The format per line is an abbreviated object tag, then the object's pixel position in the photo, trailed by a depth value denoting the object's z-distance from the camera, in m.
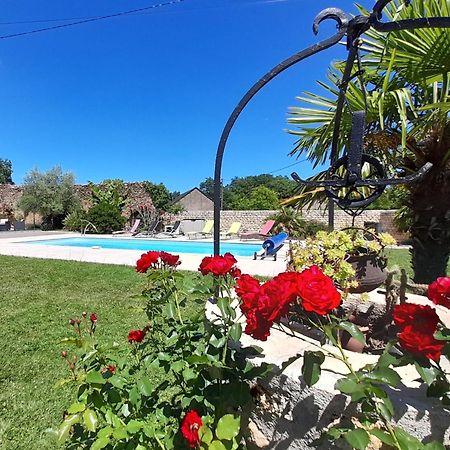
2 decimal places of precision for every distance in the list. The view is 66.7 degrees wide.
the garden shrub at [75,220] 22.22
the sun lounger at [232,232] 19.23
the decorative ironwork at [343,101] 1.50
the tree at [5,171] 55.29
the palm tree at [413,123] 3.01
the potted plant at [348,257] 1.82
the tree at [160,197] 25.80
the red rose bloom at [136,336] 1.58
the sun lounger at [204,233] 18.92
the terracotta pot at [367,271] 1.96
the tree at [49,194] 23.53
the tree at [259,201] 39.66
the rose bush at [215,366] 0.93
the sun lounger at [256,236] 16.67
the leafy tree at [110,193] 24.12
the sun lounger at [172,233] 19.62
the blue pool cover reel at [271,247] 10.17
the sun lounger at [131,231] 20.98
